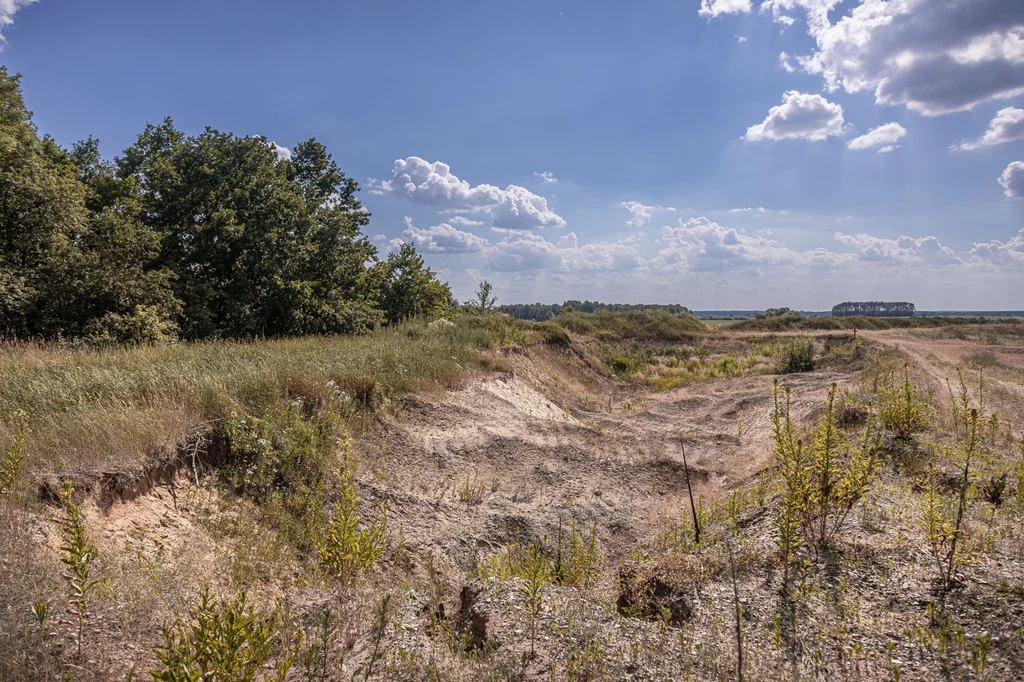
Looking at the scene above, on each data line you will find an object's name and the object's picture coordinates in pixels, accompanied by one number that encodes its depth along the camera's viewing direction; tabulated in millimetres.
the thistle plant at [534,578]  4246
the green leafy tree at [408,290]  29375
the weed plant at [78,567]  3094
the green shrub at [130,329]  14430
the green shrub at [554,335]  24844
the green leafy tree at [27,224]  14141
